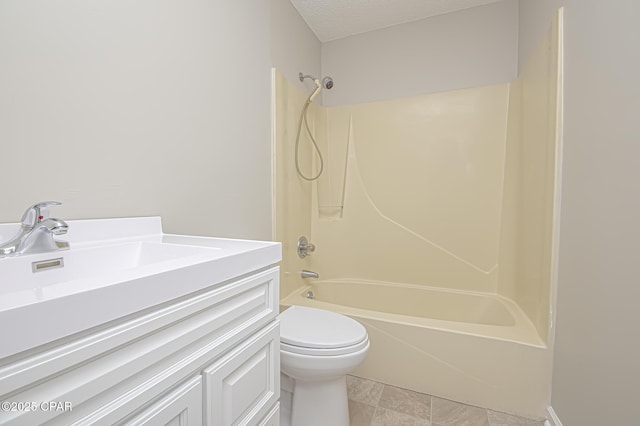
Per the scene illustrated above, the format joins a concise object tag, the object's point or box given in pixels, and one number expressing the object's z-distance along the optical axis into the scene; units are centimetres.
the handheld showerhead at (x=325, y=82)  203
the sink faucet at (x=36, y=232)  64
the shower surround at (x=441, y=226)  136
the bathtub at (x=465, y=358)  131
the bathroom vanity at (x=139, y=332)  34
